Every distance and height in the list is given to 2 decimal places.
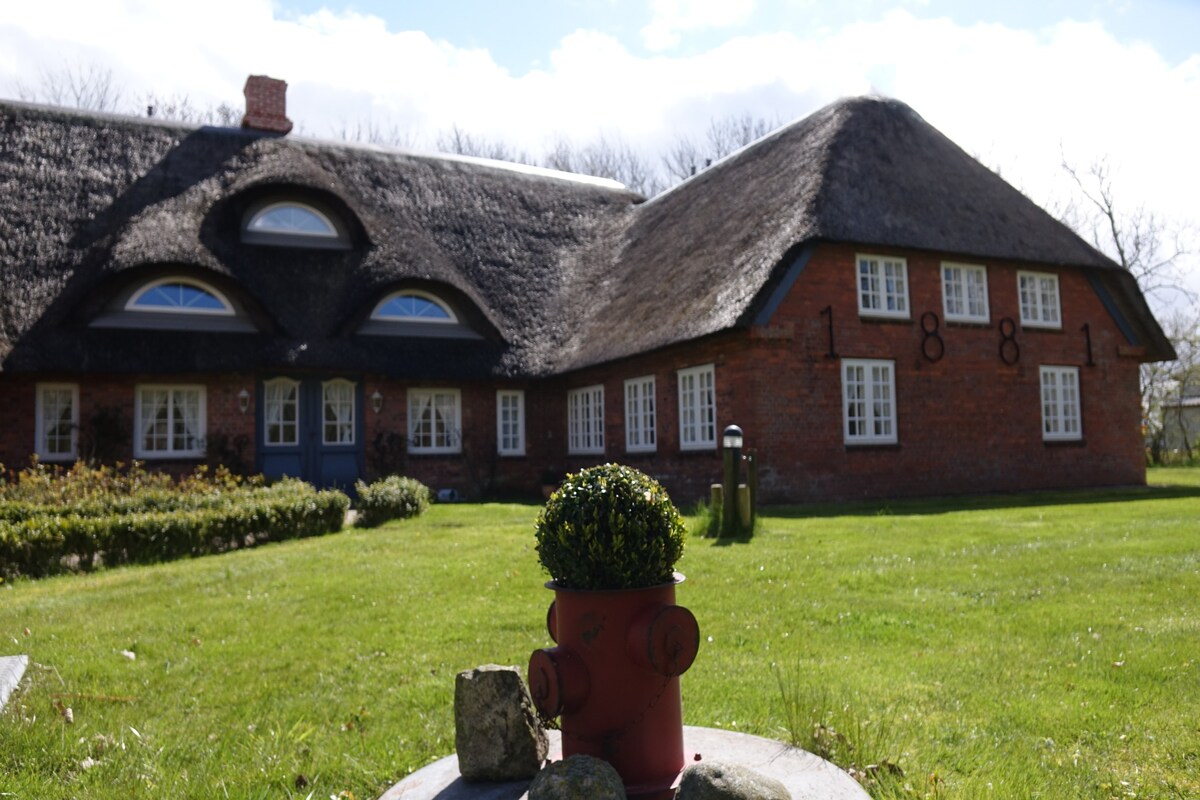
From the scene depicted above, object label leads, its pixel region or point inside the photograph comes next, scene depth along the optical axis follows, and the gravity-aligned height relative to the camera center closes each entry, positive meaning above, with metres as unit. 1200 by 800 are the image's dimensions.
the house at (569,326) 15.94 +2.41
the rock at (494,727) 3.51 -0.97
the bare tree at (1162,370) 37.41 +2.95
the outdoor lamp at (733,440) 10.91 +0.18
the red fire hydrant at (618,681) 3.31 -0.77
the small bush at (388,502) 13.98 -0.56
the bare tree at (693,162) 43.49 +13.38
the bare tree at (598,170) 44.41 +13.33
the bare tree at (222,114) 36.34 +13.54
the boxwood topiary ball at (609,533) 3.35 -0.26
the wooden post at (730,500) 10.75 -0.50
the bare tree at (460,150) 43.66 +14.08
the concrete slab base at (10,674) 5.05 -1.12
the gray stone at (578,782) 2.96 -0.99
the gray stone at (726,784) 2.93 -1.00
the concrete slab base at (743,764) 3.31 -1.13
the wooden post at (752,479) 10.99 -0.28
